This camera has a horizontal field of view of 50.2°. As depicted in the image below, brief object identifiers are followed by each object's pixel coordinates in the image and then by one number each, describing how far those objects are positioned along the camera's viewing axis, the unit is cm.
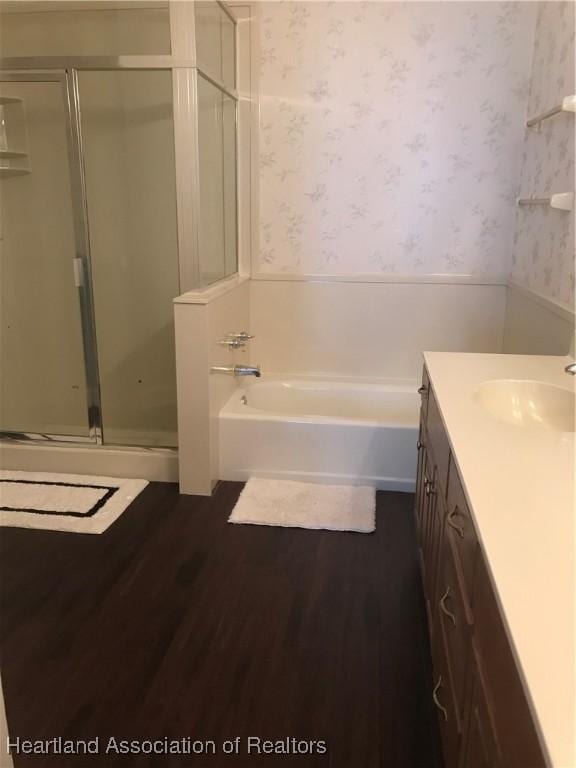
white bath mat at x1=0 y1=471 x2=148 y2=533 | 264
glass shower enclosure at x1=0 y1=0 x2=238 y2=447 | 299
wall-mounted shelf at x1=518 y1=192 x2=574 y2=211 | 237
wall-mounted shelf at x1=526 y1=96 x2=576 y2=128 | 231
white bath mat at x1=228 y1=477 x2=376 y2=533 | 265
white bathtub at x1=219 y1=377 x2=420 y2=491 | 294
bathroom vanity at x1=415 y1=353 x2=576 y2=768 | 76
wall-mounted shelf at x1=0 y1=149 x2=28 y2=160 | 335
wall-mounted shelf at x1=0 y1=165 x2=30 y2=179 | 340
